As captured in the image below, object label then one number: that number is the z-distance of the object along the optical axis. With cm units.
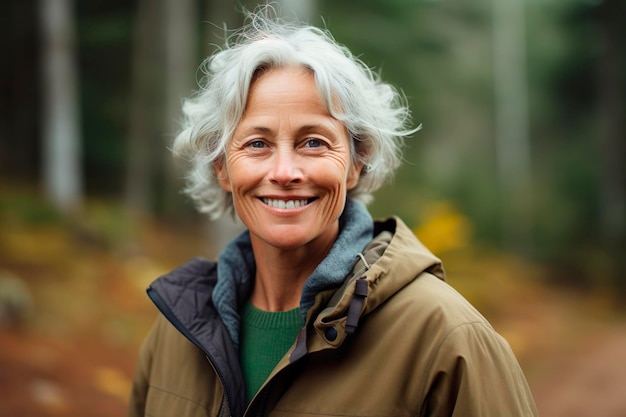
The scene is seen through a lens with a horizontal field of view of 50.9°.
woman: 165
